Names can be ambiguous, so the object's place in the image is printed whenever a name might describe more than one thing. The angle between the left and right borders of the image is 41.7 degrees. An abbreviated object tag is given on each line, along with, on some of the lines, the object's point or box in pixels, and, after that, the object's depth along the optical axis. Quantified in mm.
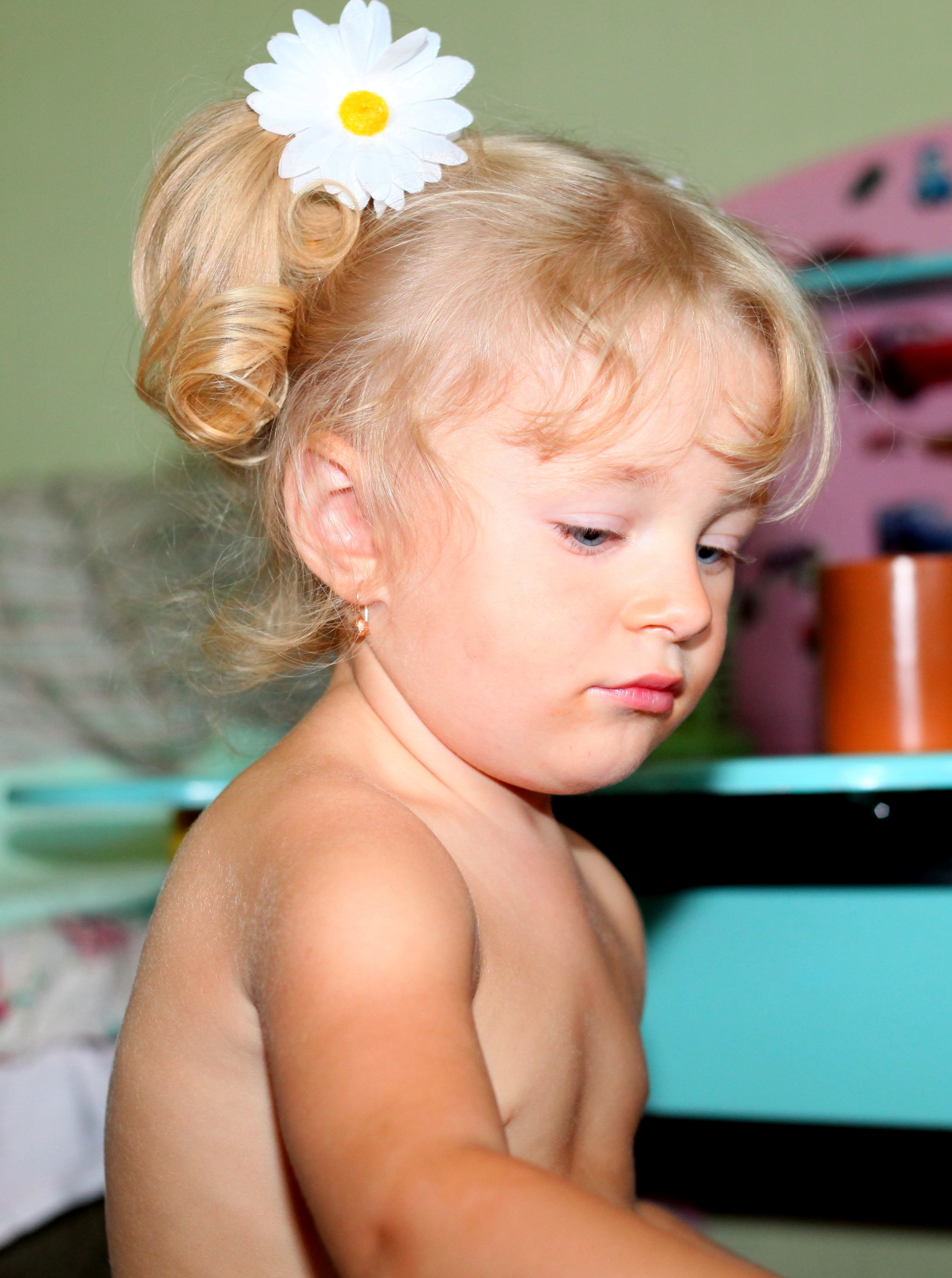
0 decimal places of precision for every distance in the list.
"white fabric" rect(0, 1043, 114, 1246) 881
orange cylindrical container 849
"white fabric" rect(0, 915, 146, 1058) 970
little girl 537
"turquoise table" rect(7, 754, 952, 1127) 769
